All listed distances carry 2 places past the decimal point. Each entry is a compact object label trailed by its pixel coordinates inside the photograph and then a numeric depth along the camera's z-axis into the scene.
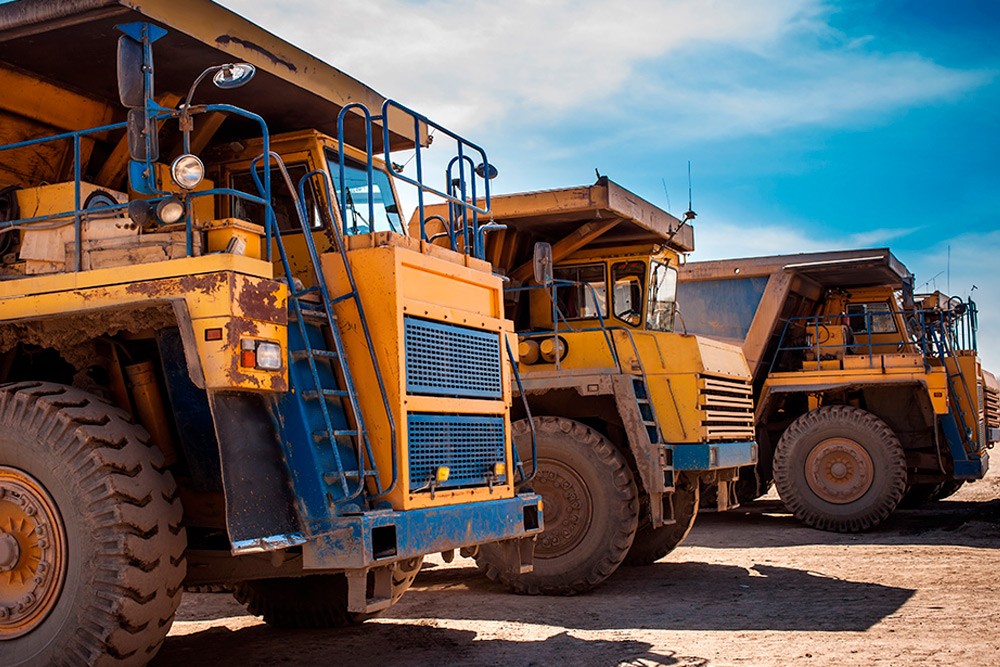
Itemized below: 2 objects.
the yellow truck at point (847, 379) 13.31
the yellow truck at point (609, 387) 8.88
